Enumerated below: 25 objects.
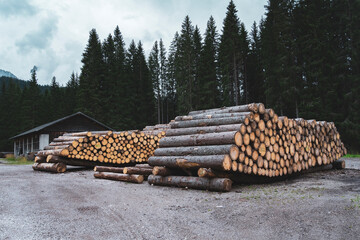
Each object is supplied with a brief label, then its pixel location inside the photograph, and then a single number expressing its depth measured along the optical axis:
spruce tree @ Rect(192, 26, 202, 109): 34.28
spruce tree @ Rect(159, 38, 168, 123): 44.62
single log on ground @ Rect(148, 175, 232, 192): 6.37
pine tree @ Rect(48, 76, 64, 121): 48.03
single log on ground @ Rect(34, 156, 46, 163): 13.66
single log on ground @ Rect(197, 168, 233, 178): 6.57
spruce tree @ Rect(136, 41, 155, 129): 39.66
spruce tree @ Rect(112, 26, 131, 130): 36.78
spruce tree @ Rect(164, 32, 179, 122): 43.01
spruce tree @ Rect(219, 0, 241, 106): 31.64
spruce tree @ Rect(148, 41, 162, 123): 42.56
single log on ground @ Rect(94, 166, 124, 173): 9.52
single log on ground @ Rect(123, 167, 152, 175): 8.78
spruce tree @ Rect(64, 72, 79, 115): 48.47
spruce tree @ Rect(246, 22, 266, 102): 33.31
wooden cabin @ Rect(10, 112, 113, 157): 26.93
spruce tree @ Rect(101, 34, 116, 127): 37.76
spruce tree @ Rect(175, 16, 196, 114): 34.44
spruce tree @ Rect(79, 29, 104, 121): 37.97
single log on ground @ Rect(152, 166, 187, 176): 7.81
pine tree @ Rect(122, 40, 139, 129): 37.34
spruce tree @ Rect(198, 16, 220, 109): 33.22
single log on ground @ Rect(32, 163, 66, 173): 11.97
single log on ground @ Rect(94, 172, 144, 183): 8.40
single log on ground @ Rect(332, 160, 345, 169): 10.51
